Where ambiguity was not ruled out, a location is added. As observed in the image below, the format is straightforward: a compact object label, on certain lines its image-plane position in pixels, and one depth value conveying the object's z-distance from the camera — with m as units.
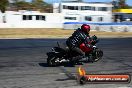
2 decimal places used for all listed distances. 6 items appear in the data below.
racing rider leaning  13.23
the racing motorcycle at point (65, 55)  13.35
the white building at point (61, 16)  62.90
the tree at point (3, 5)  73.81
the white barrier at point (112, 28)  45.44
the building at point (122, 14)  99.19
